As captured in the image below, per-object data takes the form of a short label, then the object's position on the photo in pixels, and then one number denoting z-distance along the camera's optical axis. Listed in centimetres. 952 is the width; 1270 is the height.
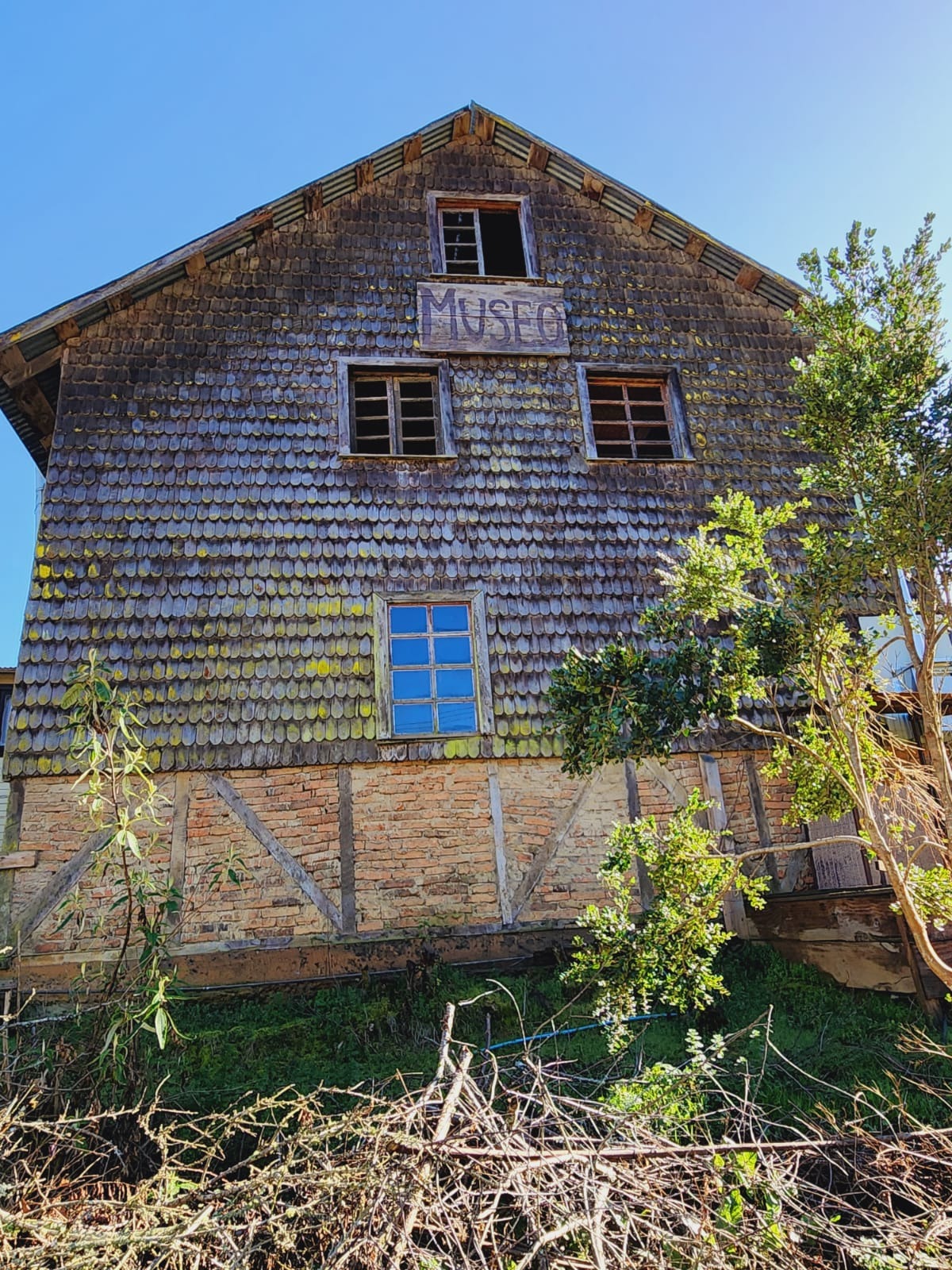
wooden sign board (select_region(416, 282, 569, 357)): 1065
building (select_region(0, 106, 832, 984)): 828
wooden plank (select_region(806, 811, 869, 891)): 906
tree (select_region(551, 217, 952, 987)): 613
